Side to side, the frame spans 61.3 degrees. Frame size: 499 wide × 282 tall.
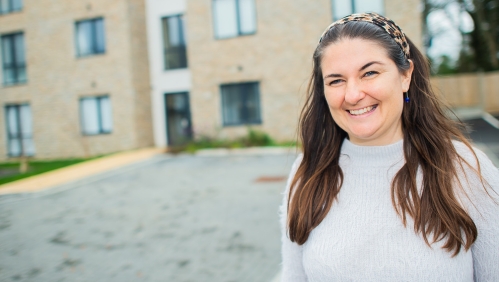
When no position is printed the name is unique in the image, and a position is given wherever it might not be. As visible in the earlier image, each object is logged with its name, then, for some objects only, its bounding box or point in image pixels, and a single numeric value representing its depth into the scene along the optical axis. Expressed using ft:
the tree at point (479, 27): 82.89
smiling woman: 5.50
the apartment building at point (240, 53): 50.29
